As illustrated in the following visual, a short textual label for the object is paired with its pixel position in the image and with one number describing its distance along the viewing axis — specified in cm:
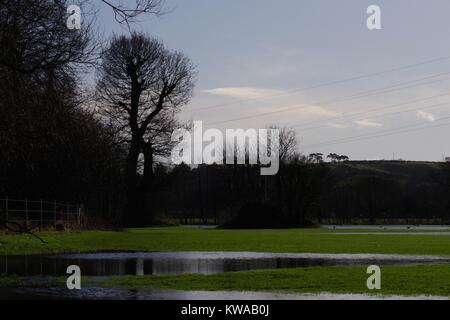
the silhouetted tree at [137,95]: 7762
